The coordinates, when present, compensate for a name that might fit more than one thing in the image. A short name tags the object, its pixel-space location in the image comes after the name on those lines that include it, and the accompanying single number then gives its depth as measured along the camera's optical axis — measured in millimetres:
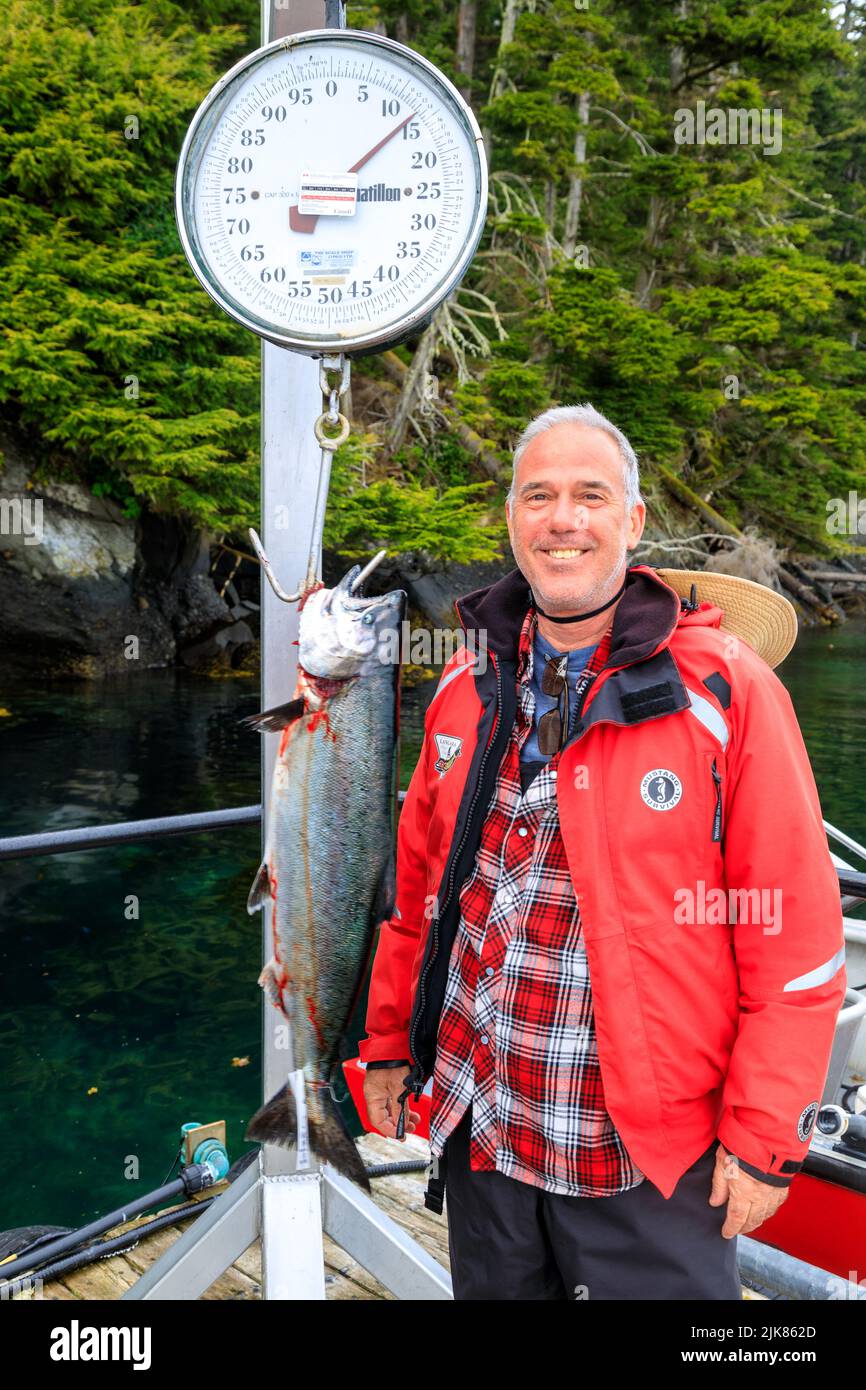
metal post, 2150
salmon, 1740
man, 1733
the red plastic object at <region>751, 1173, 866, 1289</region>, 3592
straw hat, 2084
